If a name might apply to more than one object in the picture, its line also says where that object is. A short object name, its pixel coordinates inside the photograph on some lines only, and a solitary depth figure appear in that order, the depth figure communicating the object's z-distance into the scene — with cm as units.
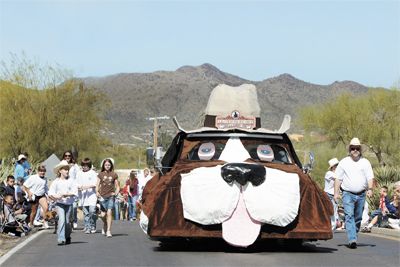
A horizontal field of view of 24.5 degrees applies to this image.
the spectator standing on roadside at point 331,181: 2236
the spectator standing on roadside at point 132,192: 3089
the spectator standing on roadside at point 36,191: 2244
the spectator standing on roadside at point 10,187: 2173
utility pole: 6794
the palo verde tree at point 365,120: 5925
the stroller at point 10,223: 1973
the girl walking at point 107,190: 2002
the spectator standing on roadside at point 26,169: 2625
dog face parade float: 1434
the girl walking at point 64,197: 1753
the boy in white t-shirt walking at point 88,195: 2095
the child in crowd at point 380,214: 2233
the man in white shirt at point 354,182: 1648
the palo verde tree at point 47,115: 5238
